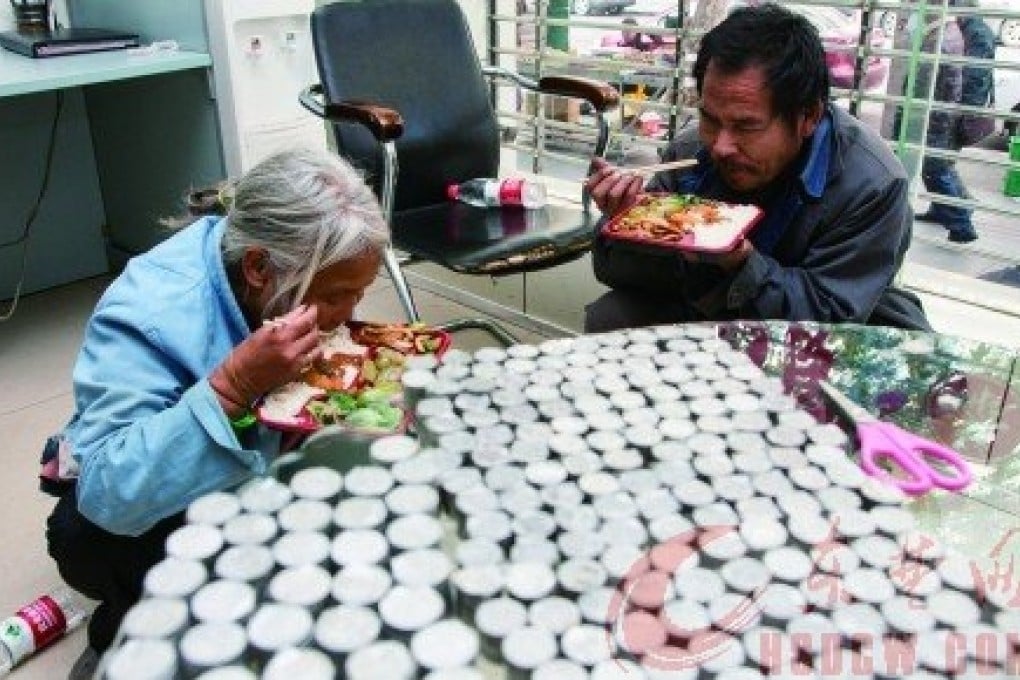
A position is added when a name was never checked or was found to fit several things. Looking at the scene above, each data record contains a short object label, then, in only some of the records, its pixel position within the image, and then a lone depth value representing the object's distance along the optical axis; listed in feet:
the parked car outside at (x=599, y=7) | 10.27
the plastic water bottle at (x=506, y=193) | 7.30
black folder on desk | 8.09
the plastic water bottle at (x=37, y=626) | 4.81
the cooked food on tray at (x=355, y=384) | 3.23
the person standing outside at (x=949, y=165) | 10.37
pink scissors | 3.14
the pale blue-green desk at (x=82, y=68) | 7.14
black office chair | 6.44
